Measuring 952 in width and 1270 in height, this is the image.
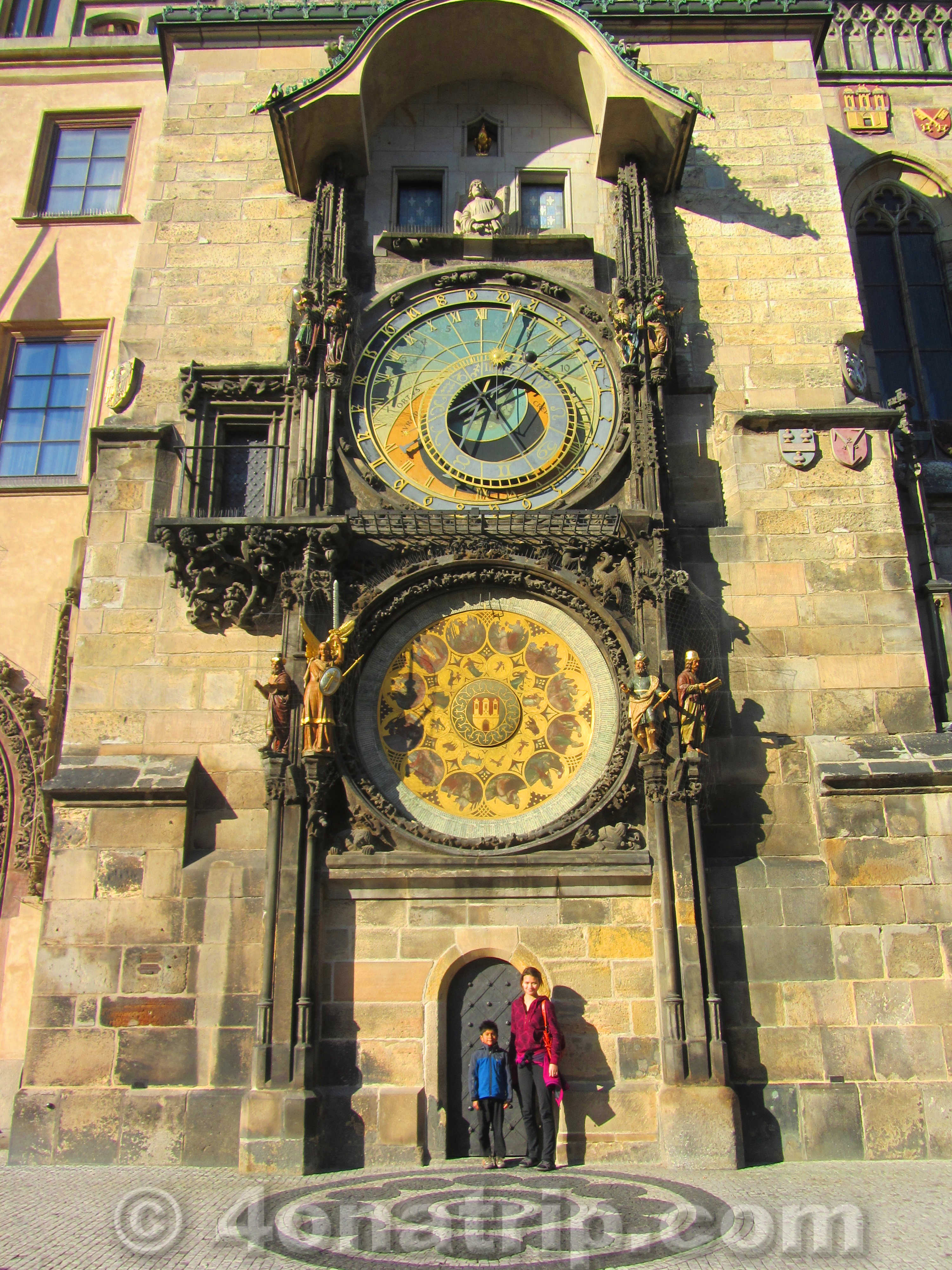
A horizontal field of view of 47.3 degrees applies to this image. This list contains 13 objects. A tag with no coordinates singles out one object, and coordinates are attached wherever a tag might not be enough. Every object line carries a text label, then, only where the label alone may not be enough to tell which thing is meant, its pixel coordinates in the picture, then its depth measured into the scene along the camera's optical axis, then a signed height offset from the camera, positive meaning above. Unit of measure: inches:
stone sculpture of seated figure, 478.3 +345.9
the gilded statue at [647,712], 375.9 +110.0
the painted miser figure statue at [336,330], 442.6 +277.9
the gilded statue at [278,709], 376.2 +112.8
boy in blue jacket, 334.0 -9.7
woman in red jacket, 327.6 -2.7
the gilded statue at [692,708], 377.7 +111.5
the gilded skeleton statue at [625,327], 442.9 +278.3
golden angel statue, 375.6 +118.6
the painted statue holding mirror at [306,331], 442.9 +276.2
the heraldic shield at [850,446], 442.9 +230.1
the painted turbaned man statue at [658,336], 439.8 +271.7
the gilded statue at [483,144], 509.7 +398.3
